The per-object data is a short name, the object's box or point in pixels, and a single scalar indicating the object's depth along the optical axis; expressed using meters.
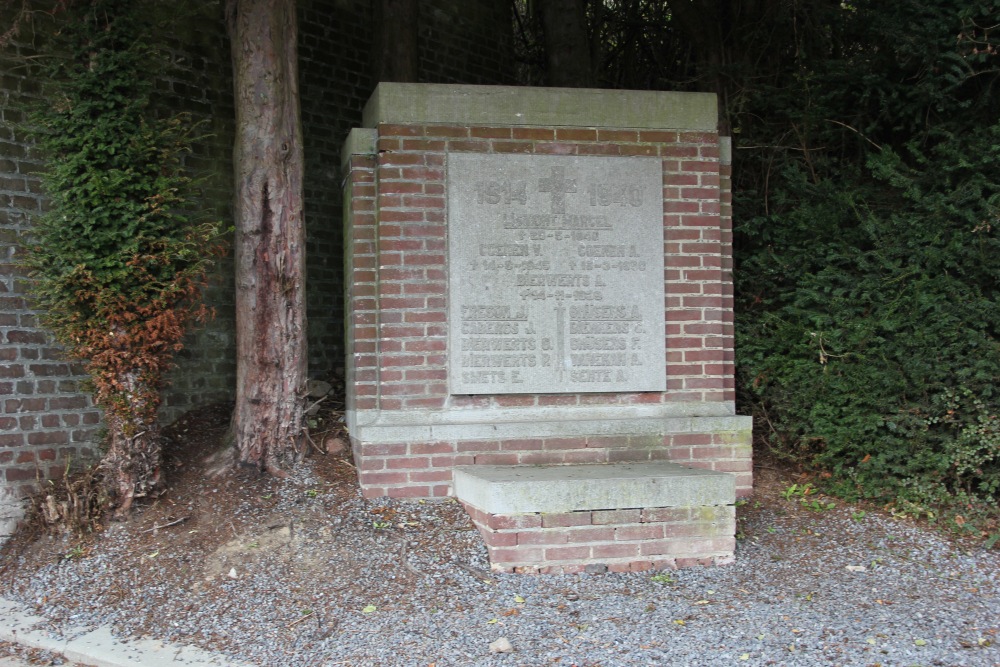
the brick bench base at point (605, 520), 4.55
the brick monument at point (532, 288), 5.37
